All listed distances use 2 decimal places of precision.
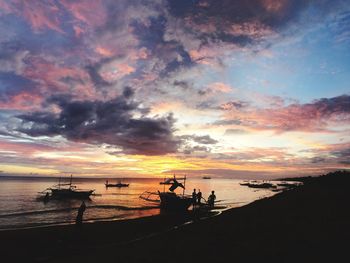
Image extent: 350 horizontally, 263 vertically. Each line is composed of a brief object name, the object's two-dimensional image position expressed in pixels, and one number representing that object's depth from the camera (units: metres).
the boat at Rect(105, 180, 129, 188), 151.59
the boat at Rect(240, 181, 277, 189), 170.36
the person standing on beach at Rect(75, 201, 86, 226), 22.46
